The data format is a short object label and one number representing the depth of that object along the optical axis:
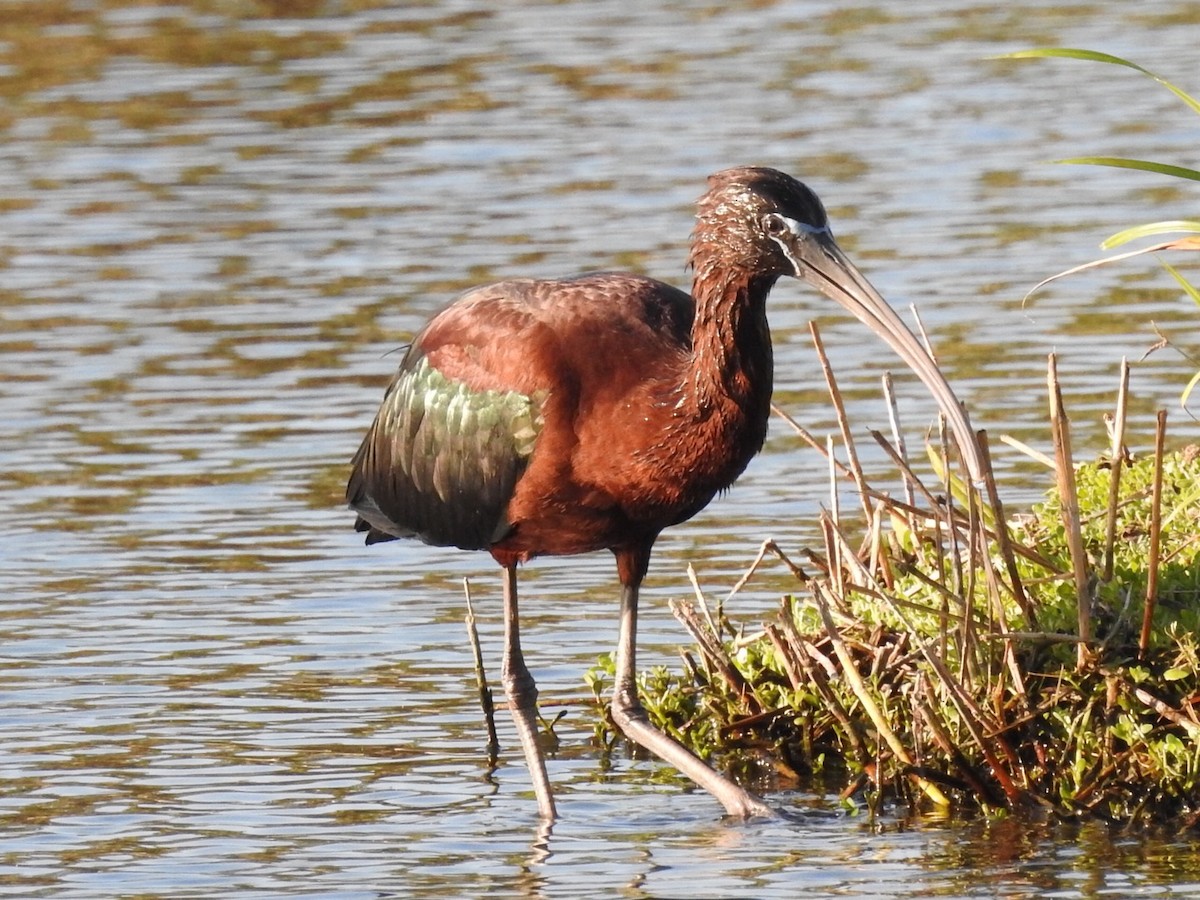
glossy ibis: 13.81
